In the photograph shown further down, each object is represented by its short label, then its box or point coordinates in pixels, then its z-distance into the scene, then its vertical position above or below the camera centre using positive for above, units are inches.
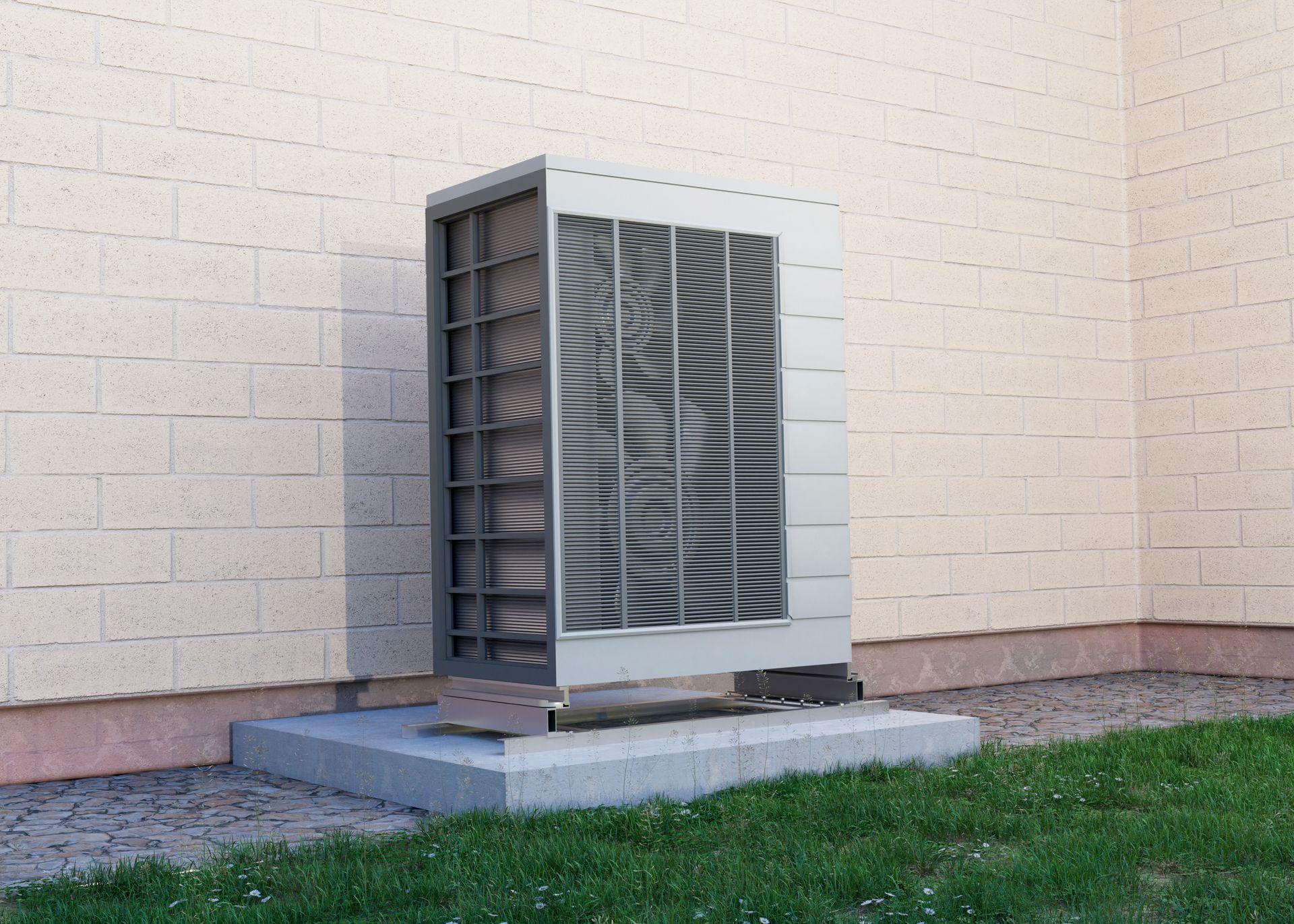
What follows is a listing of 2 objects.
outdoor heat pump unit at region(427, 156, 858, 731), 185.9 +12.4
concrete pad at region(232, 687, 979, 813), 169.3 -30.4
